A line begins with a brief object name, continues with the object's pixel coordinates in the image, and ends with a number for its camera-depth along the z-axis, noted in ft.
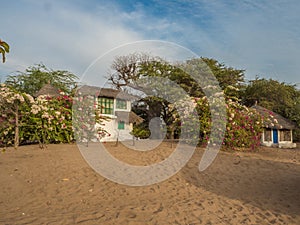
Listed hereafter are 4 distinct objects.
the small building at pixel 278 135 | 55.67
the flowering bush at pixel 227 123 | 36.29
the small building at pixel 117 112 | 60.48
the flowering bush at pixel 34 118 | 32.81
